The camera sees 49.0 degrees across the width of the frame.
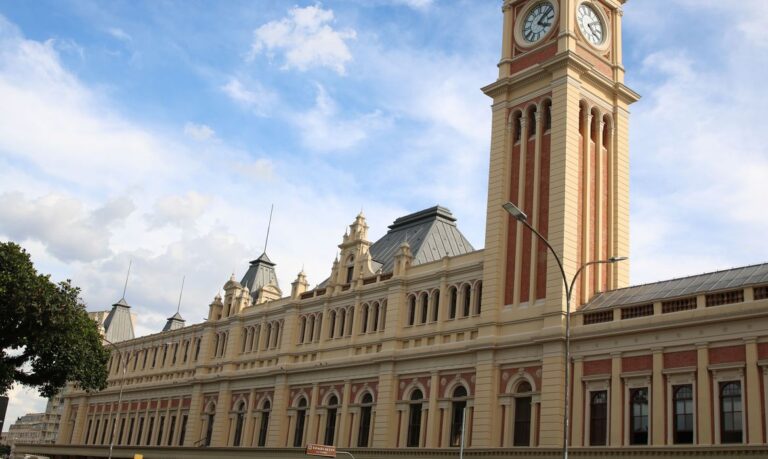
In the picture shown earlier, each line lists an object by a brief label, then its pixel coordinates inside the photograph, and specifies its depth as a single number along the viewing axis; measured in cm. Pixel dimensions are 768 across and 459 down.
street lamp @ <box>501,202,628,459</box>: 2745
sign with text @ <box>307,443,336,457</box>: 4409
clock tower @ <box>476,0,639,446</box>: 4216
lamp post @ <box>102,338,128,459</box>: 7521
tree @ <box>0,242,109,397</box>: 4488
